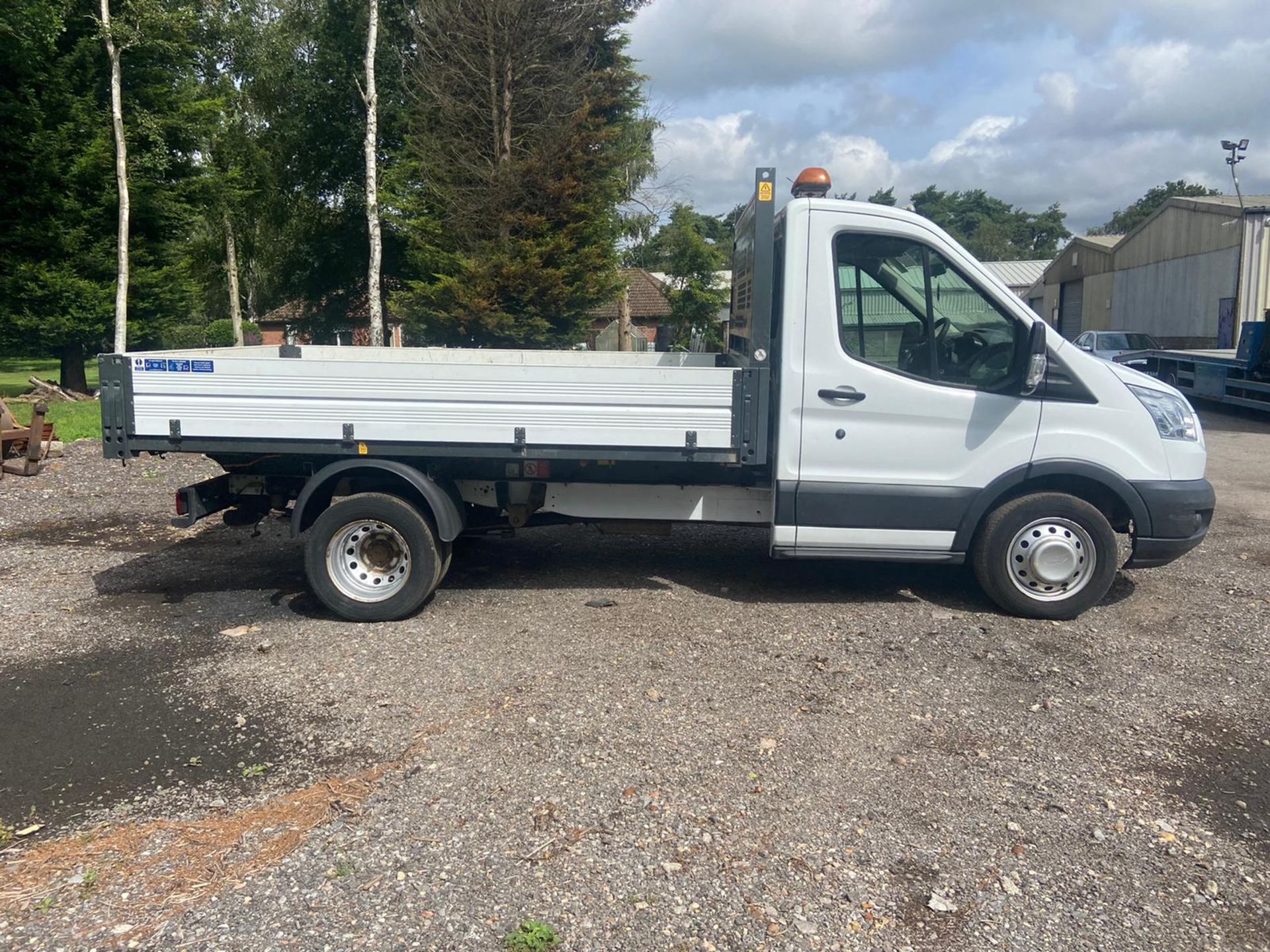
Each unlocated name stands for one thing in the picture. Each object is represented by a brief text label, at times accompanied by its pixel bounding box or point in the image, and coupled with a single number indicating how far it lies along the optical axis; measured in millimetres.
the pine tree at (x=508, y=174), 24766
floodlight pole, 33500
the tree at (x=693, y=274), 28984
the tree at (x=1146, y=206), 98562
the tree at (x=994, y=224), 103750
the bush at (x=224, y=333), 47612
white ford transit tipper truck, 6098
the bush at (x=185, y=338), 26672
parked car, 26578
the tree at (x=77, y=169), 20906
